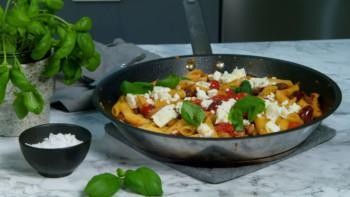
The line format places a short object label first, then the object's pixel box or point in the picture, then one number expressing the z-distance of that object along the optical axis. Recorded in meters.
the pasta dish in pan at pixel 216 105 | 1.14
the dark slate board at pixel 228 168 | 1.09
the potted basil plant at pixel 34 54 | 1.08
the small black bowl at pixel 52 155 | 1.06
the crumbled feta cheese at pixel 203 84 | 1.32
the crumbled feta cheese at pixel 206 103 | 1.21
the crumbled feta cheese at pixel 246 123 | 1.15
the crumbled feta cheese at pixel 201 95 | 1.26
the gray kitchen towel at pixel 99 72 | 1.40
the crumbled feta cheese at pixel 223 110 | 1.15
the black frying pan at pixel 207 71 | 1.06
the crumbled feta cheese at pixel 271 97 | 1.27
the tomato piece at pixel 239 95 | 1.24
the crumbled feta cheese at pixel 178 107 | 1.18
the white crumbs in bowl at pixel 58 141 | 1.11
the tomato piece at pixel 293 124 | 1.17
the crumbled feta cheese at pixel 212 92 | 1.27
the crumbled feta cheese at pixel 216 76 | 1.38
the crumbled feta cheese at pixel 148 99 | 1.25
